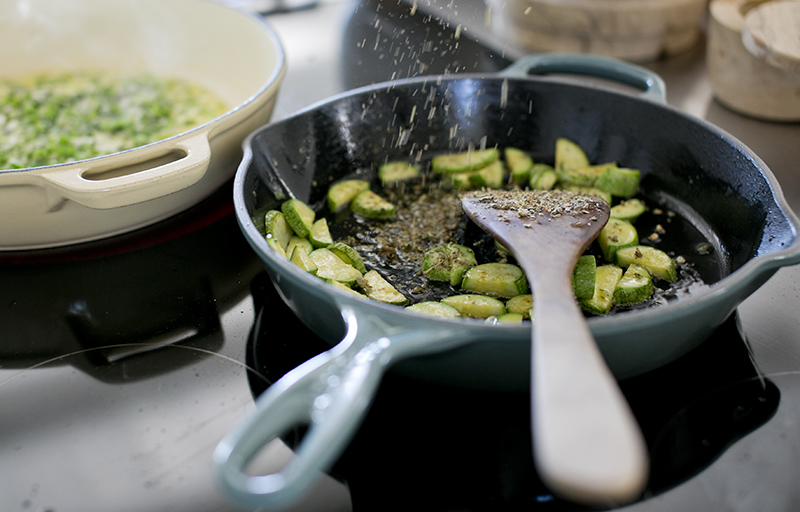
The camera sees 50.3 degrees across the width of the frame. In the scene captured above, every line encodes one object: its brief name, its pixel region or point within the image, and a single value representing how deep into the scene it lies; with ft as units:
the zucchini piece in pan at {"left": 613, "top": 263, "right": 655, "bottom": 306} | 1.37
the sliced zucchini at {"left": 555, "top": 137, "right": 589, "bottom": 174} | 1.73
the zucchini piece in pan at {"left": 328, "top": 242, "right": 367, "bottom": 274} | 1.45
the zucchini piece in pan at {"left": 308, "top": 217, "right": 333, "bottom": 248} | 1.52
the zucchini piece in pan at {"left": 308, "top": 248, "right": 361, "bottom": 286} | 1.41
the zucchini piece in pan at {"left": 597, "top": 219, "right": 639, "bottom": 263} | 1.49
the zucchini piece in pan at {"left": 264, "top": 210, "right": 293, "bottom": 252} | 1.44
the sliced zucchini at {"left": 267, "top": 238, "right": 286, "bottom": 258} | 1.38
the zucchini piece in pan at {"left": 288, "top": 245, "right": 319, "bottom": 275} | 1.41
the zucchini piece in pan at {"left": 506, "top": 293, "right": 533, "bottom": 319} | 1.34
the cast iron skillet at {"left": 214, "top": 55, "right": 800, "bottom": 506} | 0.98
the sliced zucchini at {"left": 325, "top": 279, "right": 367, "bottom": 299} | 1.36
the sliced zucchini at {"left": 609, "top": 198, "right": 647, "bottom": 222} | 1.58
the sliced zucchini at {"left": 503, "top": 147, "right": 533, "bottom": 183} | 1.73
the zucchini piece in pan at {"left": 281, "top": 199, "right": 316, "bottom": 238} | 1.50
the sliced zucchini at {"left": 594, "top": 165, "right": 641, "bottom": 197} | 1.65
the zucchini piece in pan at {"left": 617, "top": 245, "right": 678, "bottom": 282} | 1.44
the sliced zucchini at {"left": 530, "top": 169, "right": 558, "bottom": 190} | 1.69
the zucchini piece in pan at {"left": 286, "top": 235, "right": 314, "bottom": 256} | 1.49
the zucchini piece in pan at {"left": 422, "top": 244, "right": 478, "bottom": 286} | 1.43
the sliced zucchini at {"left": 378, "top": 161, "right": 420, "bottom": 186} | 1.74
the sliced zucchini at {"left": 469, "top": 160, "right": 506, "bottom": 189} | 1.71
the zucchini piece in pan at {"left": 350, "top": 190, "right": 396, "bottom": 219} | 1.62
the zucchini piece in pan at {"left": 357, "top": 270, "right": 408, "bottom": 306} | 1.37
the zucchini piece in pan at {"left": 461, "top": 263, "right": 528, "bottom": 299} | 1.40
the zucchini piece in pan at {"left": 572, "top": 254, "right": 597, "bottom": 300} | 1.36
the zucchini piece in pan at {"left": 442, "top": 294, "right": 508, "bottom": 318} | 1.35
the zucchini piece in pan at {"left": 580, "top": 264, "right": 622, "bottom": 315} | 1.35
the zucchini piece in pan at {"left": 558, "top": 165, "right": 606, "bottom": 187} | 1.68
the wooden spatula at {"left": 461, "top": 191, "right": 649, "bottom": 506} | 0.85
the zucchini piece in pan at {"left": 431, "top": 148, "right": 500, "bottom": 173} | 1.73
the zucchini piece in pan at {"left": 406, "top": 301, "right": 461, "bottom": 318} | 1.32
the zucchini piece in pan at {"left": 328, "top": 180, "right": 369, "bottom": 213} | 1.64
